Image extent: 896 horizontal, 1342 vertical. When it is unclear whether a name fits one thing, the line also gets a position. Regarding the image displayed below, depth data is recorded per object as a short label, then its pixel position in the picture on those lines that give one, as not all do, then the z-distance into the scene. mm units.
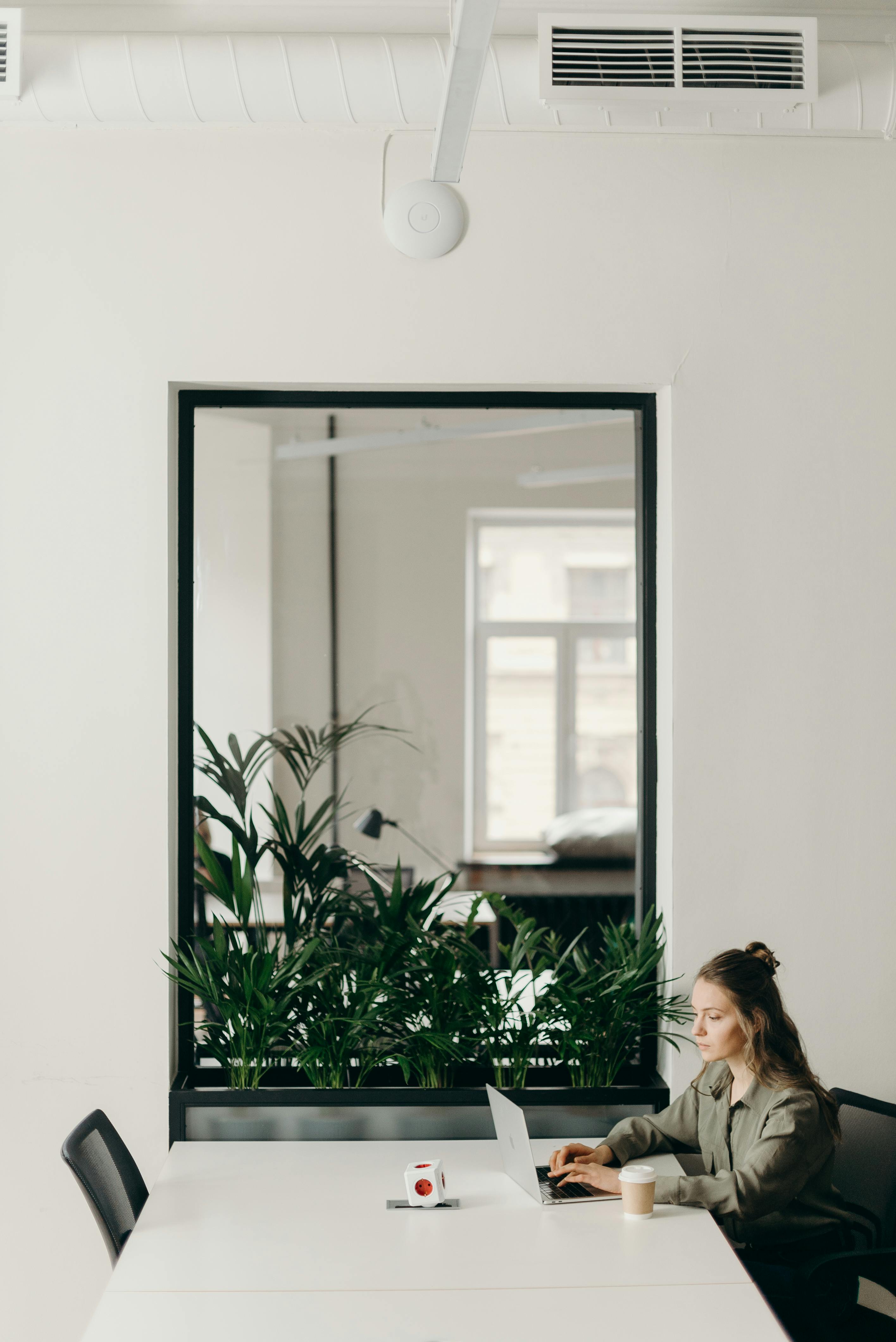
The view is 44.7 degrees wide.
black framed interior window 3137
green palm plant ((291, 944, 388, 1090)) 2869
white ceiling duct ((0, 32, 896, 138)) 2670
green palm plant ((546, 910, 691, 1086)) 2857
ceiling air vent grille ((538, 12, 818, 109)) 2627
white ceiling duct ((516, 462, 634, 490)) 3193
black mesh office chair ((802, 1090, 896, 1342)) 2166
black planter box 2861
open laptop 2297
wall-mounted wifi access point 2951
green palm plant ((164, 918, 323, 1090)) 2852
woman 2275
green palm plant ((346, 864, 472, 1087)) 2871
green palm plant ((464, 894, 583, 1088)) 2877
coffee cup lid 2256
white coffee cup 2252
